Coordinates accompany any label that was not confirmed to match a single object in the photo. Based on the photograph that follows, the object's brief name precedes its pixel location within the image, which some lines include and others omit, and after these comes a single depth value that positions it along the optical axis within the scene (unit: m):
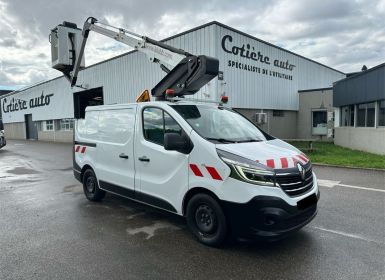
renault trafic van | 3.73
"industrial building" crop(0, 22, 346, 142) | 16.72
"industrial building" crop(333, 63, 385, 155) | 12.84
